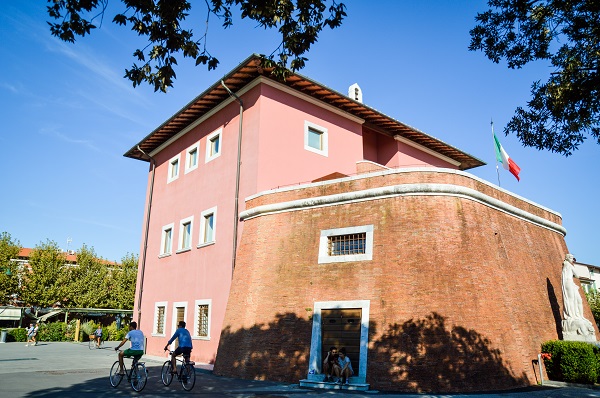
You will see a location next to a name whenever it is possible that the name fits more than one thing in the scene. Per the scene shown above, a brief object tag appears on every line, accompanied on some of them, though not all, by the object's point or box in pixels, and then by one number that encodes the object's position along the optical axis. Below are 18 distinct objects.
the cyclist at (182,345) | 12.06
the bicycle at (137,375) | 11.25
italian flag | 21.19
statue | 15.66
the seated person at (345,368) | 12.79
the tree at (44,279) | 43.56
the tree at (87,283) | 45.53
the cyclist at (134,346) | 11.31
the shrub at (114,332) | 42.34
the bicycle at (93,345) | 30.82
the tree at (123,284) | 47.53
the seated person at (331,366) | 12.99
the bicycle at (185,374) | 11.81
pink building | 19.09
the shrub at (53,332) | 40.16
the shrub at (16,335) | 38.68
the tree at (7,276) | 42.56
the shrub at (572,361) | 13.67
